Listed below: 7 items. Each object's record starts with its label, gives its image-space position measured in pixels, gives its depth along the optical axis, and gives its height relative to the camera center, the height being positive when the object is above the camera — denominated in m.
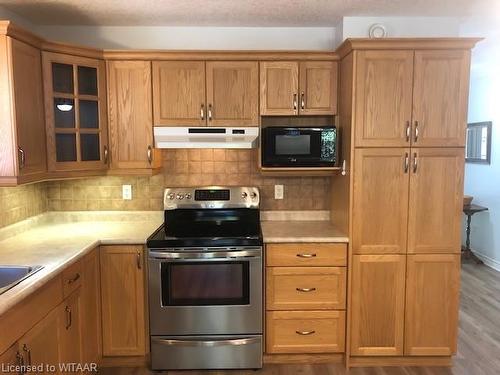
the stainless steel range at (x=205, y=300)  2.51 -0.93
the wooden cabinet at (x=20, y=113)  2.12 +0.26
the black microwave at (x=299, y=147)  2.71 +0.08
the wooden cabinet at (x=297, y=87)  2.76 +0.51
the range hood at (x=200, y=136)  2.76 +0.16
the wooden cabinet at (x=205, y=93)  2.75 +0.47
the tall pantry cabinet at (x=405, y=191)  2.47 -0.21
